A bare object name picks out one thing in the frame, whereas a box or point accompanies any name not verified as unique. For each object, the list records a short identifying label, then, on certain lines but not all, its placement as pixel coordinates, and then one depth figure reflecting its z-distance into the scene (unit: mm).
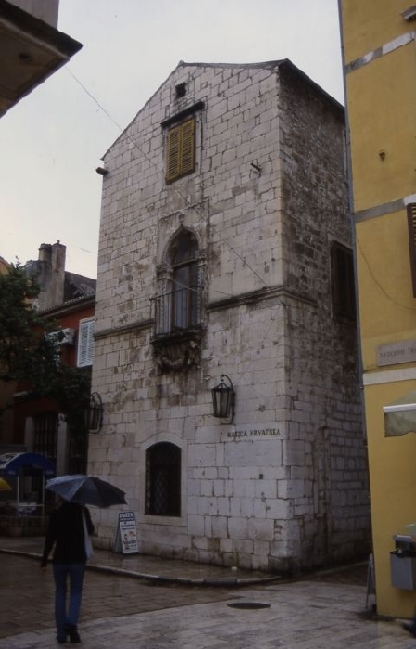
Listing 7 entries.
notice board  13797
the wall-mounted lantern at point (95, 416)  15859
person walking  6719
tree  18266
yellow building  8016
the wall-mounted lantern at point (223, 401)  12781
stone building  12320
